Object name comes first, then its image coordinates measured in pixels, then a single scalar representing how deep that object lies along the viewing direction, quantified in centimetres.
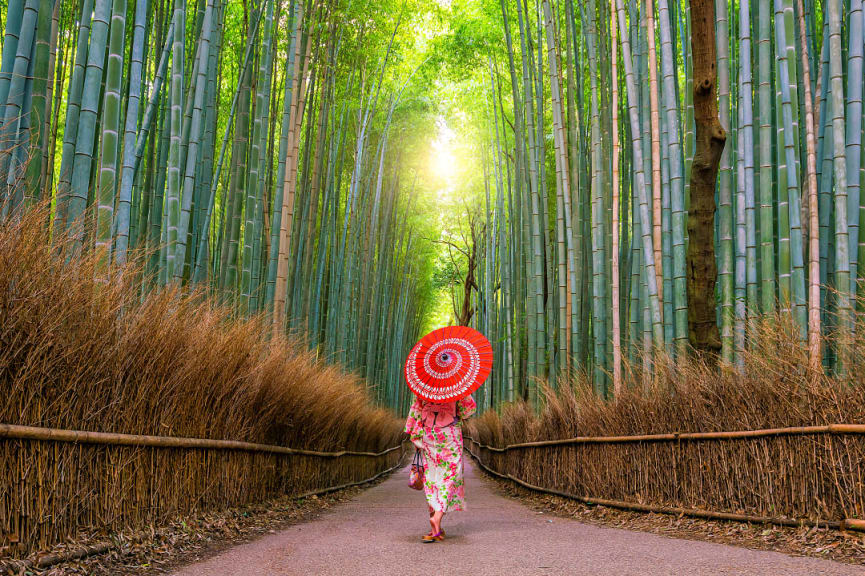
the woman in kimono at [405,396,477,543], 375
